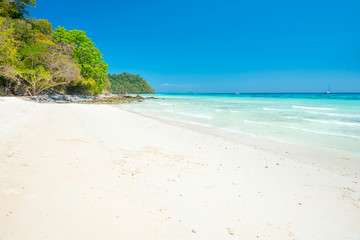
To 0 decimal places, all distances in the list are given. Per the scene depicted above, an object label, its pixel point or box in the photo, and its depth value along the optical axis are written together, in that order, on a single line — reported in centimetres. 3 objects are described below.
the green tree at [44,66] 2542
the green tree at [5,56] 1740
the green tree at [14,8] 2703
